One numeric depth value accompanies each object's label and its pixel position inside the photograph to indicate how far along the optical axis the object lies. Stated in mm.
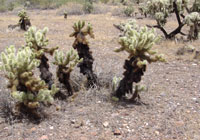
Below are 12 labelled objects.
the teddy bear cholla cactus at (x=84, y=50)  4074
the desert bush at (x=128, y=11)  17244
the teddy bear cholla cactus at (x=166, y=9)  9273
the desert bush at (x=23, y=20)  11570
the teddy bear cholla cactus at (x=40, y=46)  3573
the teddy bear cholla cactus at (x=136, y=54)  3594
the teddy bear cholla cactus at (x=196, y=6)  9595
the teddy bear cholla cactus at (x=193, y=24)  8555
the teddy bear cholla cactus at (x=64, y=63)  3615
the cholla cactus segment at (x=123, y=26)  9006
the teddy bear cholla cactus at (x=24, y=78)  2982
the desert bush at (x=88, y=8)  19719
